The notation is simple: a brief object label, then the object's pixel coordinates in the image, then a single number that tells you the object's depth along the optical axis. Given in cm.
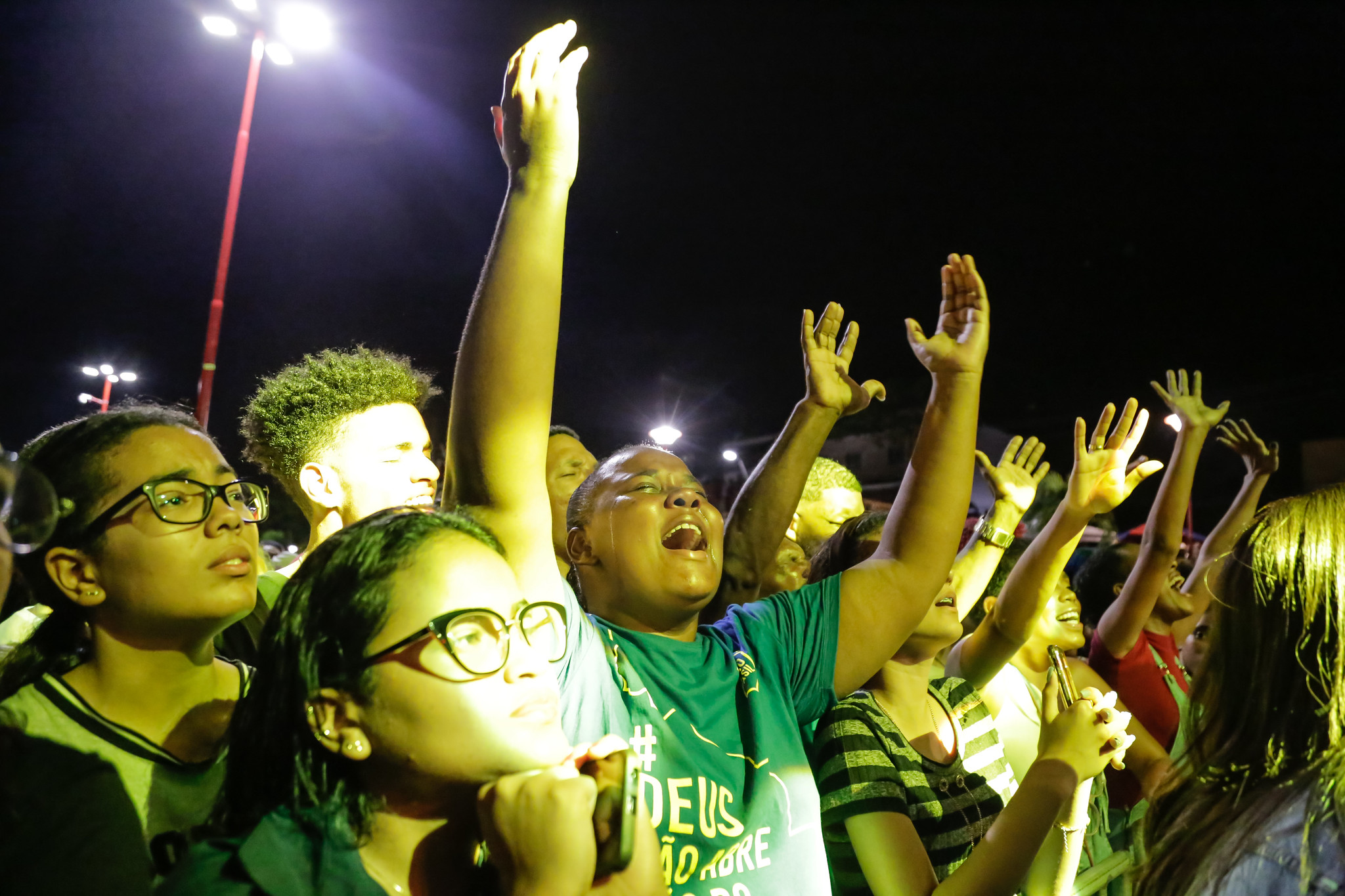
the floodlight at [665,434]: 1622
